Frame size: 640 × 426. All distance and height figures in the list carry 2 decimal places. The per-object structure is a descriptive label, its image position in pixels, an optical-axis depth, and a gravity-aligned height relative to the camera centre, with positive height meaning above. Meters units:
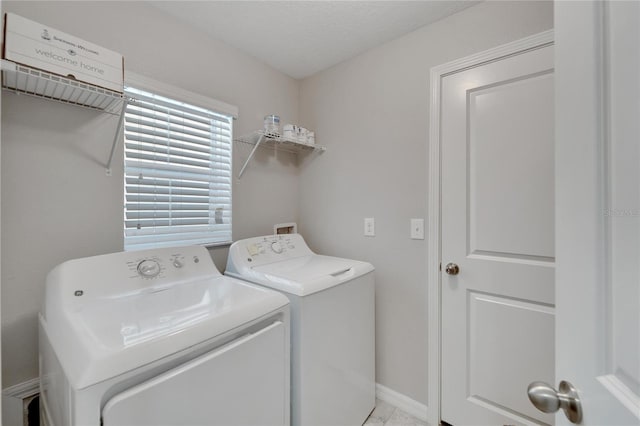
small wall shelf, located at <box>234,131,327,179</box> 1.82 +0.52
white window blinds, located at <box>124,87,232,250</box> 1.45 +0.24
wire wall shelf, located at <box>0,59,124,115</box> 0.96 +0.51
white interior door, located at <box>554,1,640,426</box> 0.38 +0.01
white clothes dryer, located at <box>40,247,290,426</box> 0.70 -0.40
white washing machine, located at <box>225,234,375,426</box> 1.23 -0.56
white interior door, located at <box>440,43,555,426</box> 1.32 -0.12
